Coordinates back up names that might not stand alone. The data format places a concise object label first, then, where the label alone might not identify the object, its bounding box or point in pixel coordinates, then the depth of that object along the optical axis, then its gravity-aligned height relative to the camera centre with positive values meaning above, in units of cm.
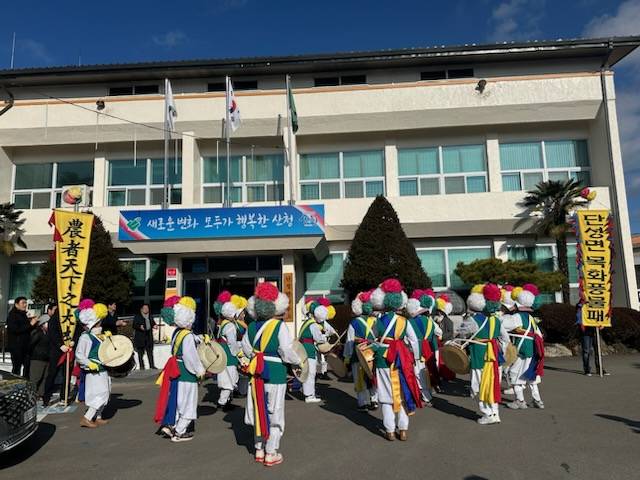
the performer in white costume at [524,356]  729 -123
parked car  491 -132
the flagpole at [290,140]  1628 +533
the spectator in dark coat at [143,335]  1180 -121
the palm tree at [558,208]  1526 +230
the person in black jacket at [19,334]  875 -81
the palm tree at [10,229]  1639 +225
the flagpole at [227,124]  1602 +566
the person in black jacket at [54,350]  834 -108
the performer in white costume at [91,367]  662 -110
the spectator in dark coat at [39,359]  857 -127
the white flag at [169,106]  1634 +641
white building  1661 +527
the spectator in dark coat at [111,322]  1077 -76
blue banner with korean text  1462 +198
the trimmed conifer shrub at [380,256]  1460 +81
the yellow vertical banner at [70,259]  857 +60
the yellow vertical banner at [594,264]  995 +24
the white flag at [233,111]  1631 +617
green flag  1619 +608
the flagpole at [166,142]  1614 +514
